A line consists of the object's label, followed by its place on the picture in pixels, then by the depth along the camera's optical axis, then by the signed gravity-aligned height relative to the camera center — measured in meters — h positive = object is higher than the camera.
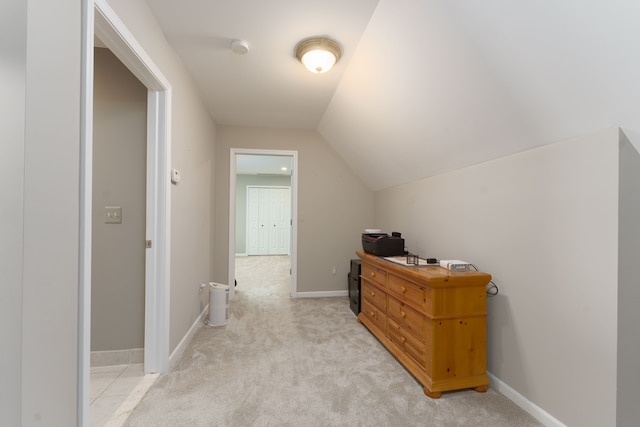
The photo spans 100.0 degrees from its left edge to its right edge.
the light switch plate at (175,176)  2.05 +0.29
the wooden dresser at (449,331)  1.71 -0.76
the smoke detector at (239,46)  1.98 +1.25
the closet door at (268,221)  7.75 -0.21
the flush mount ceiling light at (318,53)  1.96 +1.22
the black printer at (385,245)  2.69 -0.31
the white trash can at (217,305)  2.80 -0.97
